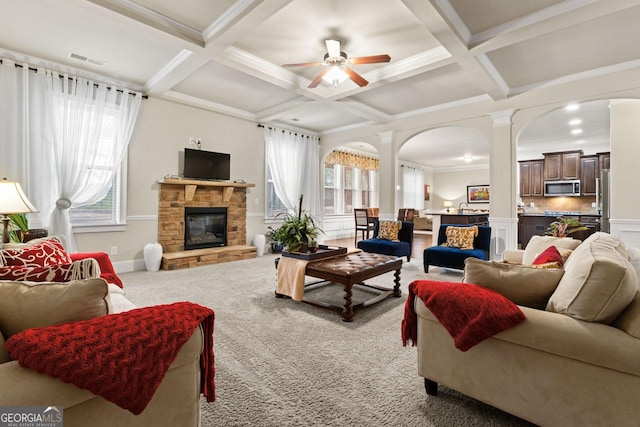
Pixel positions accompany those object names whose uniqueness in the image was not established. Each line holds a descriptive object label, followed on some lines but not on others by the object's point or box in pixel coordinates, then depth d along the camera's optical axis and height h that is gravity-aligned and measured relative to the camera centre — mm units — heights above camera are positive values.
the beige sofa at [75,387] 857 -502
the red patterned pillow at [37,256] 1871 -289
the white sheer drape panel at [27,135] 3695 +922
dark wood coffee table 2797 -587
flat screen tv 5203 +795
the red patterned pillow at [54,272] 1387 -283
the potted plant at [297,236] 3377 -271
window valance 8980 +1579
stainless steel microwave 7855 +620
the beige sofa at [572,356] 1186 -599
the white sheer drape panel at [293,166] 6480 +978
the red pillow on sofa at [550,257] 1881 -286
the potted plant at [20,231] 3252 -227
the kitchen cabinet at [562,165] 7875 +1200
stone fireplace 5051 -205
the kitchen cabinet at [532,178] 8422 +925
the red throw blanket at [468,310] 1362 -452
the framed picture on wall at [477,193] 11883 +696
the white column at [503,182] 4727 +449
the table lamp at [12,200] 2465 +80
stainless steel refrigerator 5039 +143
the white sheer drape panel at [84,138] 4000 +992
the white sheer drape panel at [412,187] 11750 +937
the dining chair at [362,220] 7933 -232
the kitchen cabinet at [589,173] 7577 +948
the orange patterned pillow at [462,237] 4367 -363
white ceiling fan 3189 +1581
